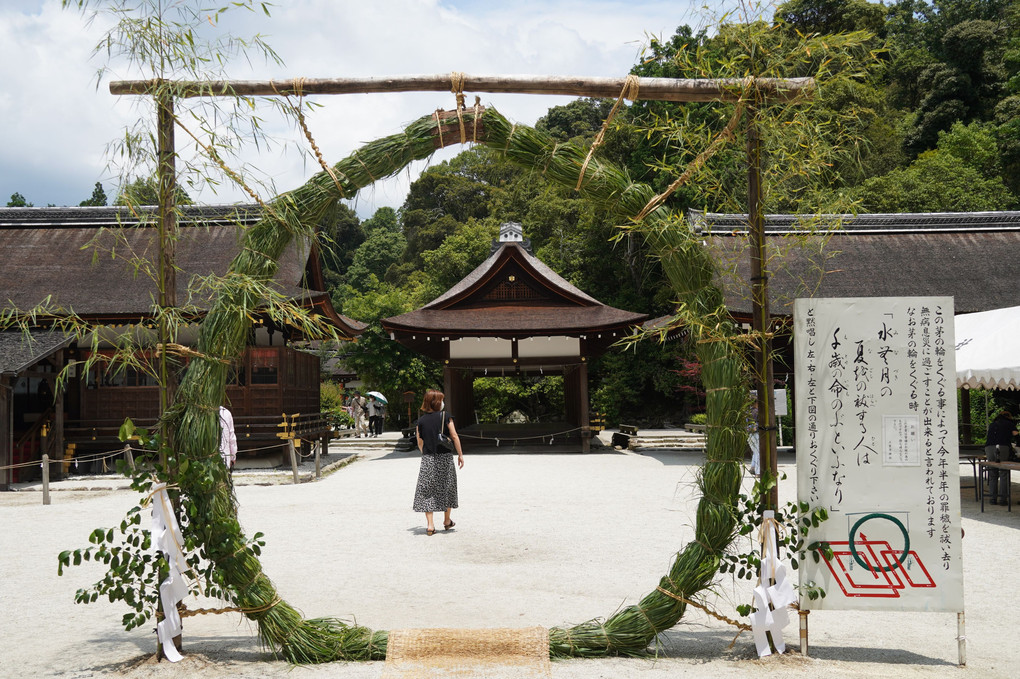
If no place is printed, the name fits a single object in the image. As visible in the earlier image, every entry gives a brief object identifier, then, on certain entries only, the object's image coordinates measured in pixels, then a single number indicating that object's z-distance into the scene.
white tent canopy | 8.34
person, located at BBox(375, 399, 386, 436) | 24.14
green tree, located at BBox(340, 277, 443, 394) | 24.56
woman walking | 7.18
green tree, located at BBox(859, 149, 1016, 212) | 23.34
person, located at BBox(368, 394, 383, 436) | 23.75
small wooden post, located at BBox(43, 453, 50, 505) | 9.97
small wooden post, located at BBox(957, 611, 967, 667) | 3.72
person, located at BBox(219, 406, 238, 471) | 8.69
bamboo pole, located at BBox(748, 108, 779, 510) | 3.92
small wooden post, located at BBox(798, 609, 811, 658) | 3.85
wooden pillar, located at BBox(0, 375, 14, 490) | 11.64
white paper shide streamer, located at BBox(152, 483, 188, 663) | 3.83
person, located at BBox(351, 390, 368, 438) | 24.21
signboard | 3.84
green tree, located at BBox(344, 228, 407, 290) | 43.06
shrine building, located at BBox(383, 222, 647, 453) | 15.81
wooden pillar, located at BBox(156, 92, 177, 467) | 4.05
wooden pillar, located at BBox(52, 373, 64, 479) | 12.62
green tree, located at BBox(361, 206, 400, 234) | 48.75
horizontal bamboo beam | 4.03
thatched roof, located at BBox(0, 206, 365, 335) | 14.20
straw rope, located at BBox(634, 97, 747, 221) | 4.04
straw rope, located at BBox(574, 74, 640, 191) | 4.06
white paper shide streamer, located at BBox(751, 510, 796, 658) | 3.79
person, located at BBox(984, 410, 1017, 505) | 9.17
